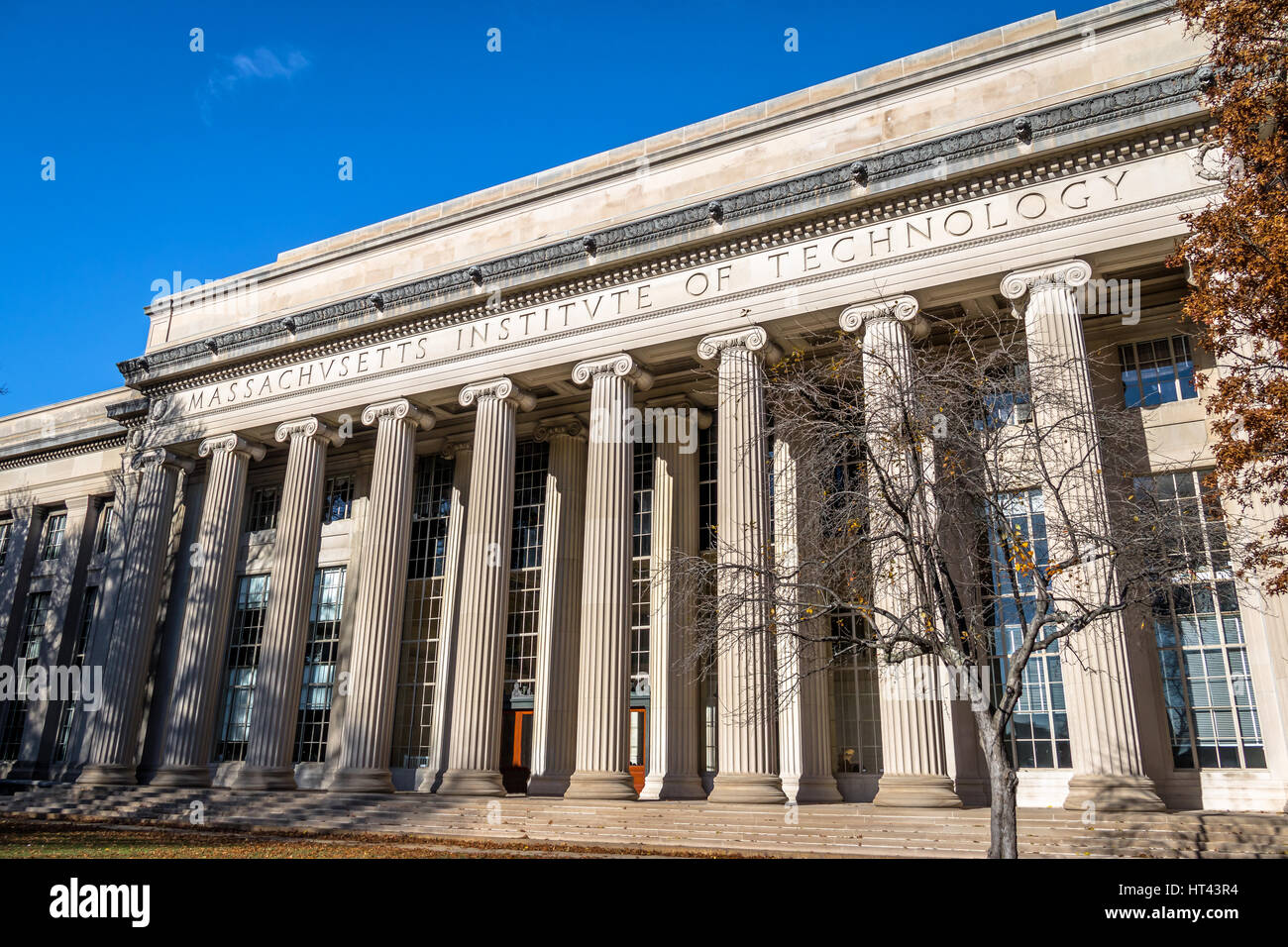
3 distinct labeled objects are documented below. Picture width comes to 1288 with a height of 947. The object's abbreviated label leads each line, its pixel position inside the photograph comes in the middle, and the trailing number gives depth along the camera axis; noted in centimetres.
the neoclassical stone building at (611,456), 1973
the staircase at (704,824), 1491
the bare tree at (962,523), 1191
